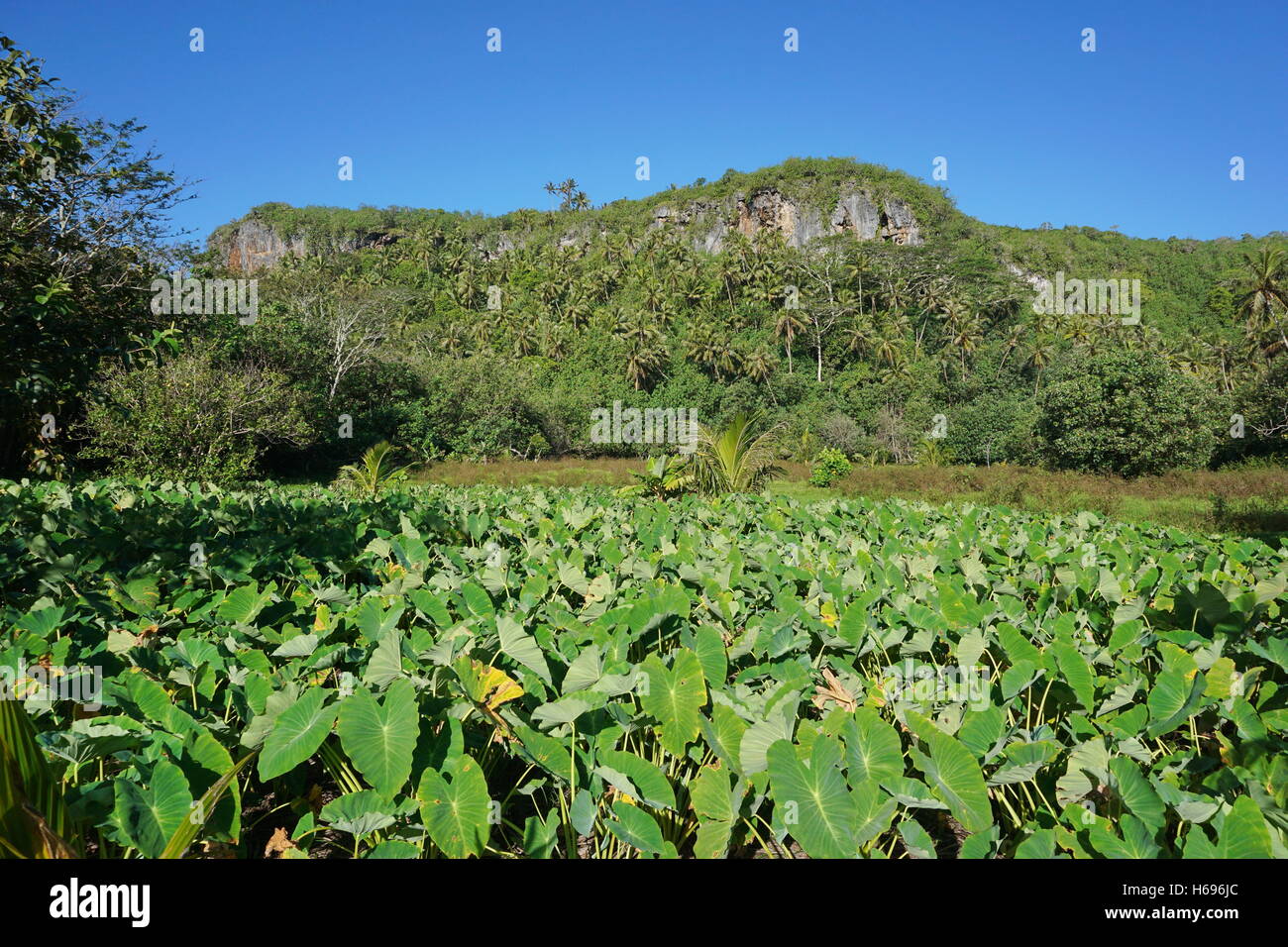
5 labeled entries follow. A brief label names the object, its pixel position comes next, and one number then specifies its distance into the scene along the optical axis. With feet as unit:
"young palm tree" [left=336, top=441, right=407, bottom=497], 40.83
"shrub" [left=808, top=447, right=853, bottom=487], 76.59
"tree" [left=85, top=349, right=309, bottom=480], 50.49
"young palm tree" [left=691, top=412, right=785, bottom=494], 36.58
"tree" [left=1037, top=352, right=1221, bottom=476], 72.84
